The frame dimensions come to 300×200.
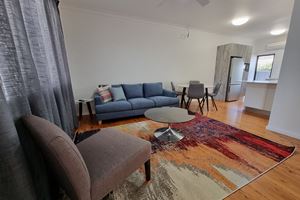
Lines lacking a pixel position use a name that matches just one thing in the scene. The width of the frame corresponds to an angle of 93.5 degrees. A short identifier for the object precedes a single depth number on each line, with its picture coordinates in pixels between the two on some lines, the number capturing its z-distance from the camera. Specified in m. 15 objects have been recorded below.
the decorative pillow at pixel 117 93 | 3.49
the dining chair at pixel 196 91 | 3.79
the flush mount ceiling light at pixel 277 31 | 4.77
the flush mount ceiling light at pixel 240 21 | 3.73
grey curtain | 0.77
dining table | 4.27
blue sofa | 3.12
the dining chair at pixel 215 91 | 4.25
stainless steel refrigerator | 5.29
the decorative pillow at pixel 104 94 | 3.33
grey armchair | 0.83
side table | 3.25
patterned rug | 1.44
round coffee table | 2.20
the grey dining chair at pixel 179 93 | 4.38
